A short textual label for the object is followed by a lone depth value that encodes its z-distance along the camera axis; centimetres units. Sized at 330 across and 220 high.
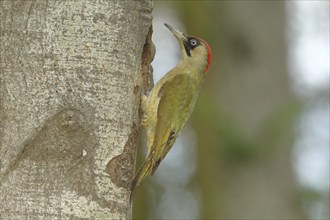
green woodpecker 945
